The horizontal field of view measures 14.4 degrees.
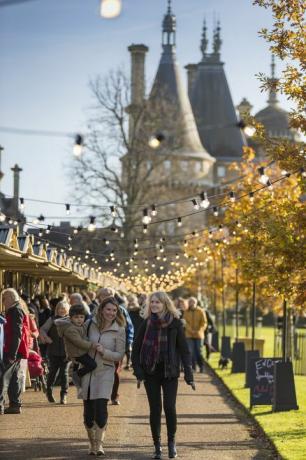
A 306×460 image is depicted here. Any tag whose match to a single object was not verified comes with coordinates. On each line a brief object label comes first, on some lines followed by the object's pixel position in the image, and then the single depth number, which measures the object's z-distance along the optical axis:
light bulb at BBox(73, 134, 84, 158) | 14.09
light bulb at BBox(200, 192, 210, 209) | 22.43
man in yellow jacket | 26.45
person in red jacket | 15.84
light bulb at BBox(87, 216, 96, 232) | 27.75
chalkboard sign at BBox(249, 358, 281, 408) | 17.81
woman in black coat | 12.13
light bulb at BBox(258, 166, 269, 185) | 20.43
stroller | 18.75
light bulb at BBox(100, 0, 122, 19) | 10.20
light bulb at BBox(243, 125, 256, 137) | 15.51
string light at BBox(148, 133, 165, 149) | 14.07
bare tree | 58.84
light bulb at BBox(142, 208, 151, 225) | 25.62
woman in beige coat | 12.21
